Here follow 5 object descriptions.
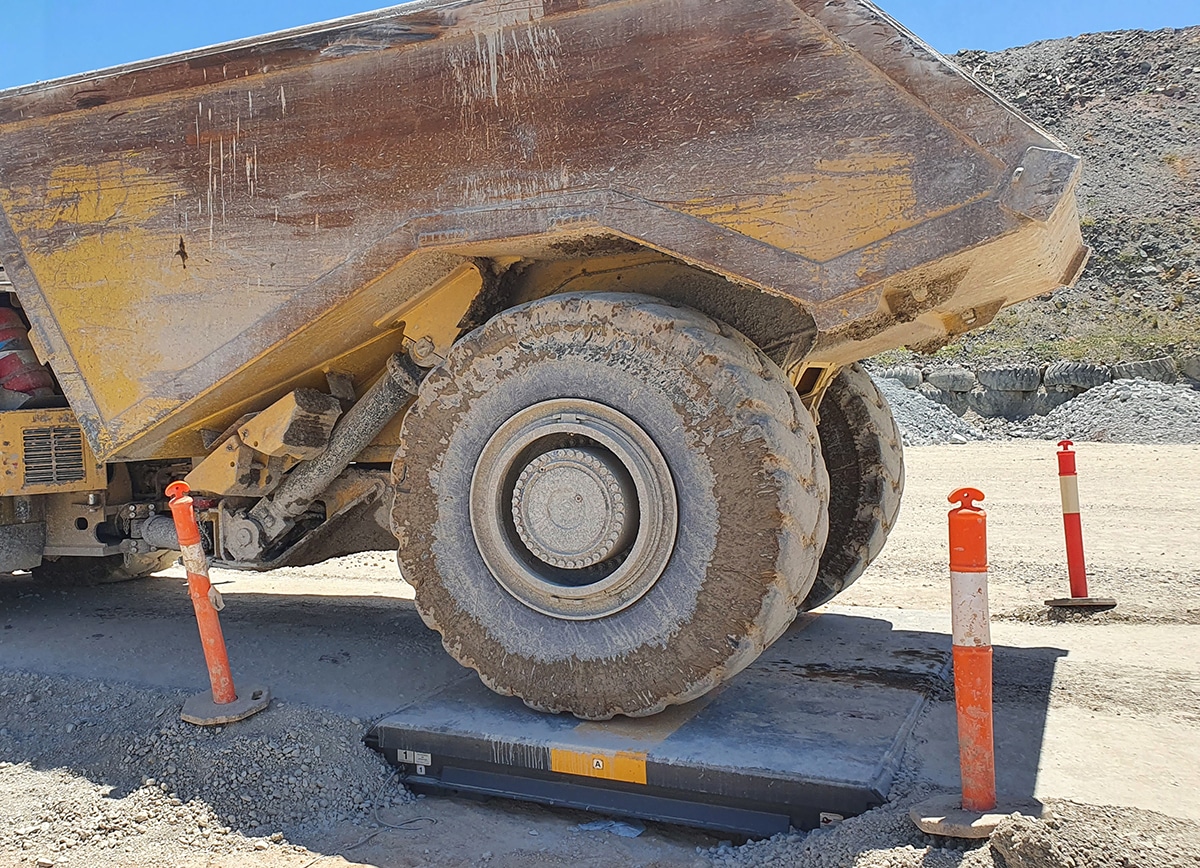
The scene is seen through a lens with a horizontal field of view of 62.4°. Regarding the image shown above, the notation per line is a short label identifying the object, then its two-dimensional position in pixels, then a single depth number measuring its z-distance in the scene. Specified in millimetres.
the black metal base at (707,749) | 2969
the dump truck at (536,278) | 3131
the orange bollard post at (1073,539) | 5410
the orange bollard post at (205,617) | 3955
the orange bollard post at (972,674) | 2635
